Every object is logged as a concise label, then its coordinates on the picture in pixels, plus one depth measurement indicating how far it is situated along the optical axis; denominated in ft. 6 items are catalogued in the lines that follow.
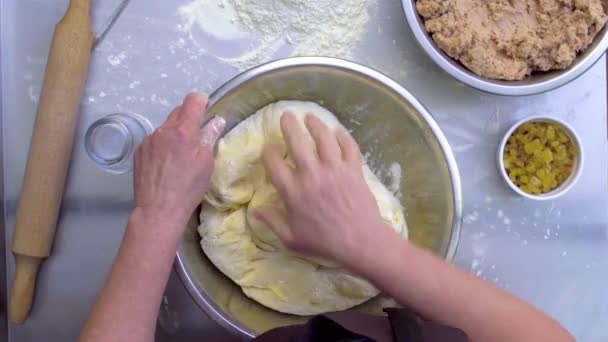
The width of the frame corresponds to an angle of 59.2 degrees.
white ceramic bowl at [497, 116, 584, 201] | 2.41
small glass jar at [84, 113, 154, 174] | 2.27
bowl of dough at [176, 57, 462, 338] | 2.14
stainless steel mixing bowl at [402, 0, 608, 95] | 2.28
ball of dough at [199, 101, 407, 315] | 2.19
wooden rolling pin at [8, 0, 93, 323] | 2.32
